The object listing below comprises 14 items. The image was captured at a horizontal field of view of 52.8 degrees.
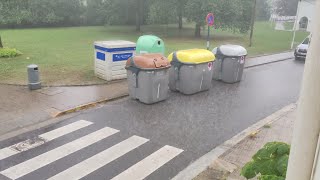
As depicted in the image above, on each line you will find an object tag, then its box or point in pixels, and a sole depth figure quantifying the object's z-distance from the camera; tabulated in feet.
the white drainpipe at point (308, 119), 7.70
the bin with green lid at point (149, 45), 37.14
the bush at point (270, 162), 12.48
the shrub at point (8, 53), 50.14
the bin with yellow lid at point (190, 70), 33.63
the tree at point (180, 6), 93.30
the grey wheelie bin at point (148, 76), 29.78
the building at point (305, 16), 146.00
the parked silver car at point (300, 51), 64.08
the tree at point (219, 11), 87.10
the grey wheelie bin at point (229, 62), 39.63
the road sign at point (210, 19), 48.79
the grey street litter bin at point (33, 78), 32.35
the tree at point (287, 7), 199.69
